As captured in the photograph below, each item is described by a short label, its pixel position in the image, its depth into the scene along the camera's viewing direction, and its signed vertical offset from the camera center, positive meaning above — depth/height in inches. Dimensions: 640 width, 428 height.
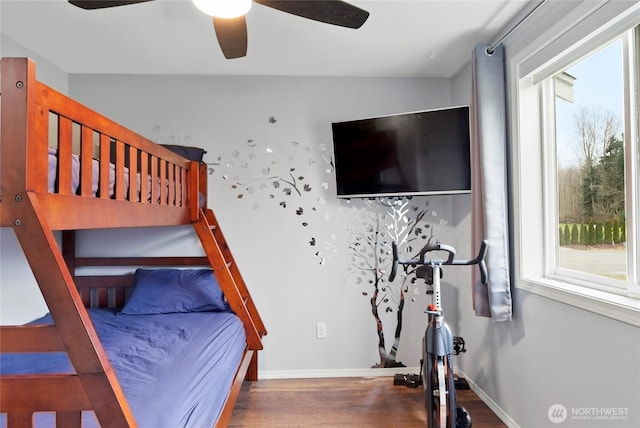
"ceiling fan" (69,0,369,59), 56.6 +36.1
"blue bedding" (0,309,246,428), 46.6 -24.8
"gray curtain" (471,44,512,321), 81.1 +9.4
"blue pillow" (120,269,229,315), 98.4 -20.7
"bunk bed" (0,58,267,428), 34.9 -12.5
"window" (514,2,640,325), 58.0 +9.6
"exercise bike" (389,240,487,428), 72.1 -31.0
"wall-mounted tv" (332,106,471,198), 97.6 +19.7
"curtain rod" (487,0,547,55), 70.9 +42.4
